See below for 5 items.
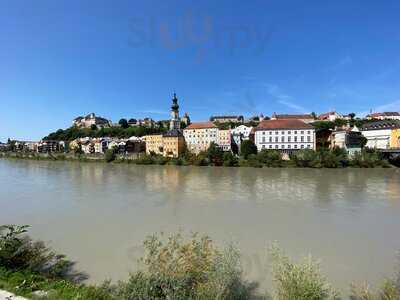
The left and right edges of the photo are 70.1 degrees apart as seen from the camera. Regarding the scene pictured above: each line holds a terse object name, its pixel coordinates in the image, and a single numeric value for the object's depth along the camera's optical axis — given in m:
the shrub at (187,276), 3.90
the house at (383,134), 41.31
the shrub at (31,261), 5.28
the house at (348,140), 42.62
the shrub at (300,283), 3.87
